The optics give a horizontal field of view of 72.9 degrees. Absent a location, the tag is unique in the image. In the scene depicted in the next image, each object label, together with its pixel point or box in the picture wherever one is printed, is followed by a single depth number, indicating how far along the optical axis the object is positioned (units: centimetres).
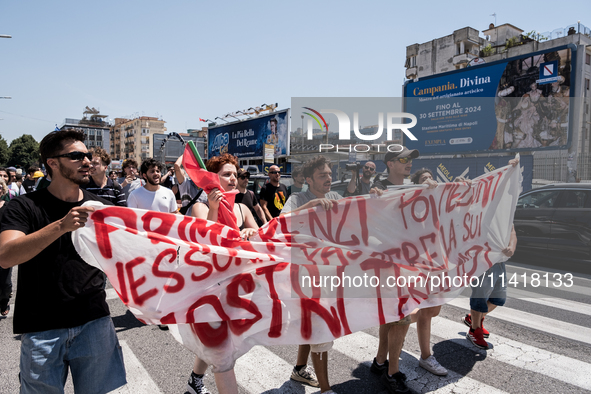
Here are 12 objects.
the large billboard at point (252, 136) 2989
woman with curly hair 262
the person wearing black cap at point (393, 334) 331
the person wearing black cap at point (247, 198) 584
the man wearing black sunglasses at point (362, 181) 470
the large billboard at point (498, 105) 1706
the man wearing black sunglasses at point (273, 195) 776
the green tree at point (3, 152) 7081
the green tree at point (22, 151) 8175
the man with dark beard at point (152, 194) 506
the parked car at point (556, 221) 805
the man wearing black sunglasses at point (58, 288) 208
